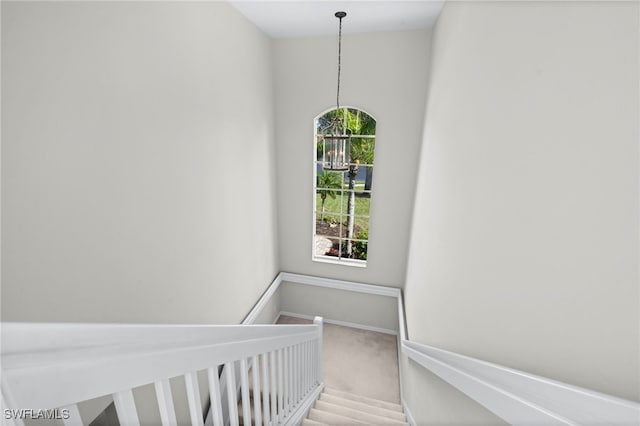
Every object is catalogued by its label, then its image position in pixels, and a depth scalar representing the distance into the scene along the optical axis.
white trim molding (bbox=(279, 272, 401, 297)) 4.17
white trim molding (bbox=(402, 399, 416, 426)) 2.41
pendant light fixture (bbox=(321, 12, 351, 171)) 2.77
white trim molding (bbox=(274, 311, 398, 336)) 4.37
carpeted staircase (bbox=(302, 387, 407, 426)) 2.49
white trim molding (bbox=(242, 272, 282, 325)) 3.40
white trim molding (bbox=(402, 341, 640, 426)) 0.48
